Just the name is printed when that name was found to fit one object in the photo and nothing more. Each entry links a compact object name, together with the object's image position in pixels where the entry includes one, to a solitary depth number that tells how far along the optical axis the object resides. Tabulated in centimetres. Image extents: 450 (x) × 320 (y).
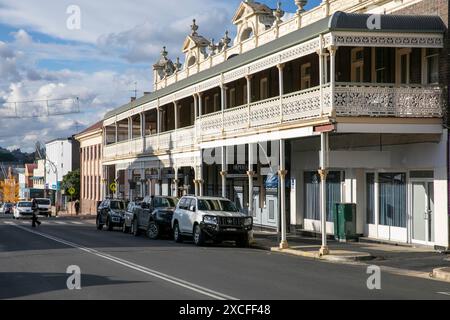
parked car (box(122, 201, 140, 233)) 3180
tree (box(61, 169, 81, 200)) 7819
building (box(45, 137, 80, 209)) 8773
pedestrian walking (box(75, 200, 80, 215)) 7026
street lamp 8421
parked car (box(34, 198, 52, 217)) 6041
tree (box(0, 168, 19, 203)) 12006
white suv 2348
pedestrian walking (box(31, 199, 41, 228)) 3669
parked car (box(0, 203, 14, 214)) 8918
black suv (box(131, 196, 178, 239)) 2805
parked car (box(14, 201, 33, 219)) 5322
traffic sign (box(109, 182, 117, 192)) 5011
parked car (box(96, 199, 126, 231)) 3525
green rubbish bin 2433
